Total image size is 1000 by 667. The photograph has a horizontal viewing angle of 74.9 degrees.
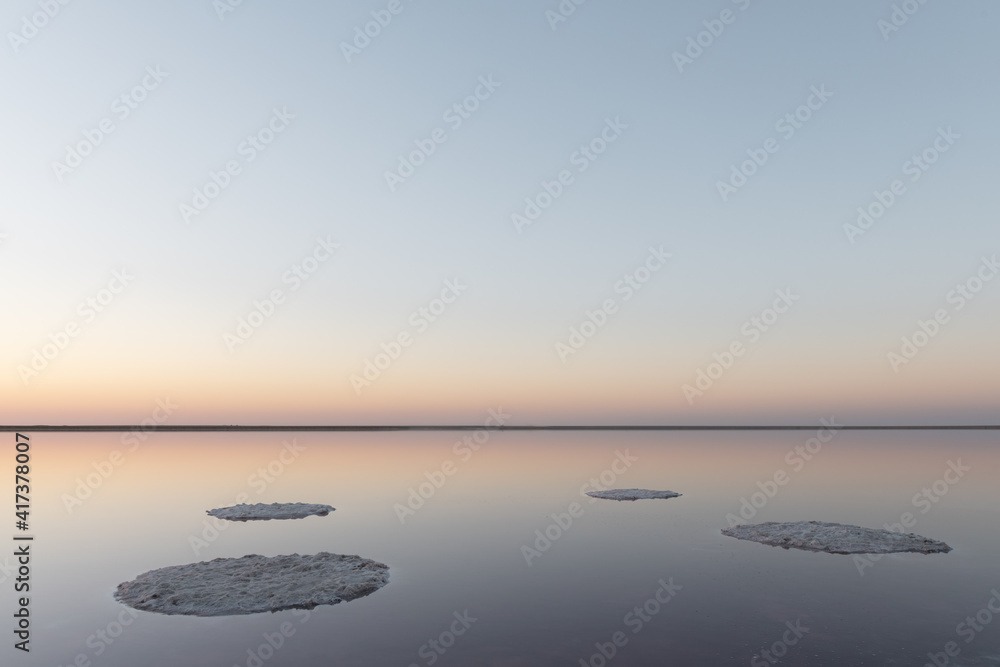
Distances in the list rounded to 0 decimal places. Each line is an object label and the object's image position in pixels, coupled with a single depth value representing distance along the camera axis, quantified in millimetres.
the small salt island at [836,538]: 27359
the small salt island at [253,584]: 19297
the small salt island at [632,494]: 45062
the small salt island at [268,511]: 36688
